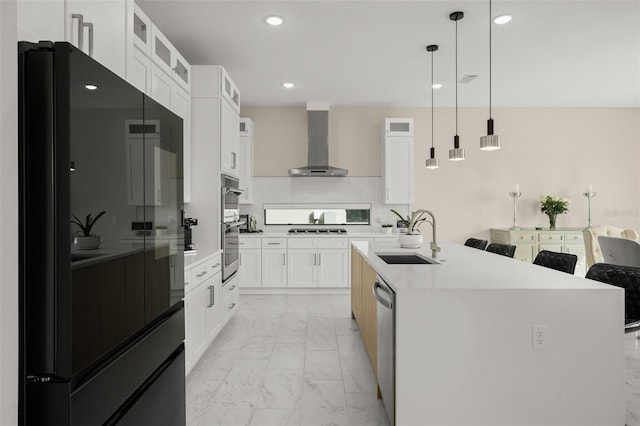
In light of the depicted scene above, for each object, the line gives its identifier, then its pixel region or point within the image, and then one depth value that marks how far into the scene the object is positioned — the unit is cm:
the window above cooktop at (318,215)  609
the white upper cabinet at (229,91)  369
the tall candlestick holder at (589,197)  589
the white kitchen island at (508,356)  173
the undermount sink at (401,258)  302
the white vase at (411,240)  335
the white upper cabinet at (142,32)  244
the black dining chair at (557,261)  272
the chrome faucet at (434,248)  285
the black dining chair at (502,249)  341
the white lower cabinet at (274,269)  542
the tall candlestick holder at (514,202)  585
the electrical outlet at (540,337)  174
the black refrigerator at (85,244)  87
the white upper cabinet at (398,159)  570
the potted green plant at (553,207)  571
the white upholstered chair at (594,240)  470
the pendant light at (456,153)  368
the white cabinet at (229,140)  365
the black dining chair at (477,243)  396
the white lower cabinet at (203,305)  259
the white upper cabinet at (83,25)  112
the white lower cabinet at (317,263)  542
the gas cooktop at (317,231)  575
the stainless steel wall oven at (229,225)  359
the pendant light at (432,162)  427
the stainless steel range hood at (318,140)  577
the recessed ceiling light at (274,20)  319
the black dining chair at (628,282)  231
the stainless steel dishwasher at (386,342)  182
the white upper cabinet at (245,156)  557
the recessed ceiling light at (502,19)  320
